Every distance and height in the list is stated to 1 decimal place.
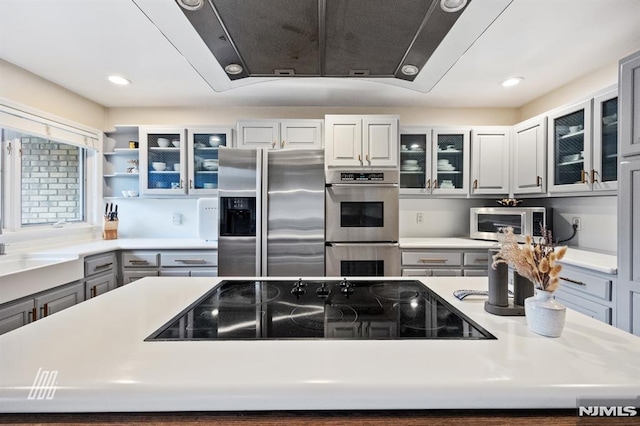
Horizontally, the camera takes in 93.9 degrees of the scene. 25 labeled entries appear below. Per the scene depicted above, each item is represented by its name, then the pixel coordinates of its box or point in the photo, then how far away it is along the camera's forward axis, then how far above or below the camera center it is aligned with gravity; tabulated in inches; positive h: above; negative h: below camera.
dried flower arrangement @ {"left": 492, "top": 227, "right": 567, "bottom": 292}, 32.8 -5.3
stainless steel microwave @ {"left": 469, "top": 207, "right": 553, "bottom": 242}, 108.4 -2.6
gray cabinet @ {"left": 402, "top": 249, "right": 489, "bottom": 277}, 111.7 -18.4
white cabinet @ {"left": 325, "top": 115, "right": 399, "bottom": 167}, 117.3 +28.1
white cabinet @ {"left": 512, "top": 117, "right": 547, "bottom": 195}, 107.4 +21.5
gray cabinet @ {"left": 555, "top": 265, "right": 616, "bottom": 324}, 70.9 -20.2
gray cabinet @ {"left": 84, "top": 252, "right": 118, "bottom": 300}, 97.8 -22.0
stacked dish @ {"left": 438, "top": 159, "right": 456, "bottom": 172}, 126.3 +19.8
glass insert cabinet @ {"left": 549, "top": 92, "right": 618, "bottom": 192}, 83.7 +20.8
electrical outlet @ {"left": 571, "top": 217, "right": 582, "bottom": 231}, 106.0 -3.0
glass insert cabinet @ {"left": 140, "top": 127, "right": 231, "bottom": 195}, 124.3 +21.8
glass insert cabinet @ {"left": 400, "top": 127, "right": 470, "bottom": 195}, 124.7 +22.0
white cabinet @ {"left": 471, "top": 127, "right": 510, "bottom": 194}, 123.0 +21.9
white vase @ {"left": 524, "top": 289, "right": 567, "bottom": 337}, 33.1 -11.4
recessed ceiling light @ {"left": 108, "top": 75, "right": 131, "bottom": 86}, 104.4 +46.5
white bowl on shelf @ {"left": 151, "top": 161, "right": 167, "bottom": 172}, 125.4 +18.7
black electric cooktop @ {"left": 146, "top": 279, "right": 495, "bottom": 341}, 34.2 -14.0
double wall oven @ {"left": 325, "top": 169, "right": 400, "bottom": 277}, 109.0 -4.4
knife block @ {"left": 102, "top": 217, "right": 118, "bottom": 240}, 128.7 -8.2
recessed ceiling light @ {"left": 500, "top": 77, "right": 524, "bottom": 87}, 104.9 +47.1
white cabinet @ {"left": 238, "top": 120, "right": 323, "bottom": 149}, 121.0 +31.5
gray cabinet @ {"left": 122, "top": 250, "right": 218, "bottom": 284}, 112.8 -20.0
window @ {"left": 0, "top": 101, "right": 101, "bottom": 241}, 96.2 +13.2
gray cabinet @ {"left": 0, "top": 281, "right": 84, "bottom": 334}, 69.9 -25.2
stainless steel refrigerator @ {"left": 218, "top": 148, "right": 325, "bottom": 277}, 107.0 +0.2
